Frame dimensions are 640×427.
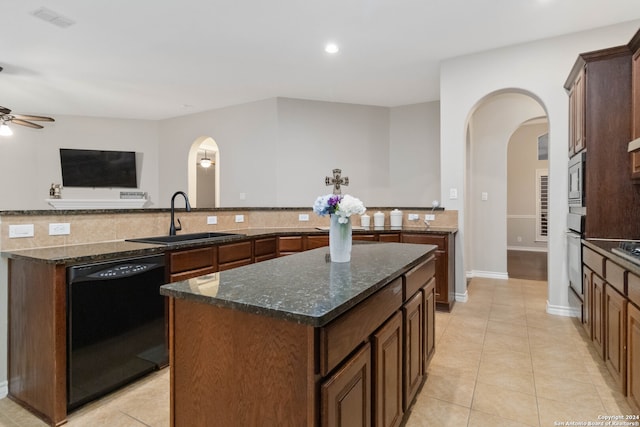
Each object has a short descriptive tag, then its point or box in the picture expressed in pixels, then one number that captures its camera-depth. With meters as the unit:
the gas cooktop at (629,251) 1.77
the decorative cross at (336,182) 4.12
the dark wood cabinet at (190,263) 2.46
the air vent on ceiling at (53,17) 2.85
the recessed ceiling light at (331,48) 3.57
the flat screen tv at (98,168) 6.15
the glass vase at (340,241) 1.74
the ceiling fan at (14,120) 4.35
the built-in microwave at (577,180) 2.81
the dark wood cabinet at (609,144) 2.61
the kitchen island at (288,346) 1.01
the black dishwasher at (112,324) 1.90
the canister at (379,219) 4.35
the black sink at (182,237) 2.77
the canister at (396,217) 4.21
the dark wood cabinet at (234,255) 2.99
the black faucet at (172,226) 3.06
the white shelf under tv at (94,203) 5.96
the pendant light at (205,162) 7.39
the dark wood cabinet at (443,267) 3.54
